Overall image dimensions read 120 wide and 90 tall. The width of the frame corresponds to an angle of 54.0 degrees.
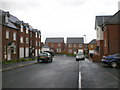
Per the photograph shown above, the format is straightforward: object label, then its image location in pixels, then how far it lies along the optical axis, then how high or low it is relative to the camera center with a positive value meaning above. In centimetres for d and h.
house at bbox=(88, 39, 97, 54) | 6085 +51
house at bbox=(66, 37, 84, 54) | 6838 +6
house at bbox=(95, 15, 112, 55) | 2542 +273
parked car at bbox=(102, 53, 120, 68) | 1355 -166
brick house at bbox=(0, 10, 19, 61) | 2024 +145
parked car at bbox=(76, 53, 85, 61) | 2651 -247
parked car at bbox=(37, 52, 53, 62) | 1970 -180
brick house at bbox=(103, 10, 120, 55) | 2170 +187
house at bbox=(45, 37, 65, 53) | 7288 +139
